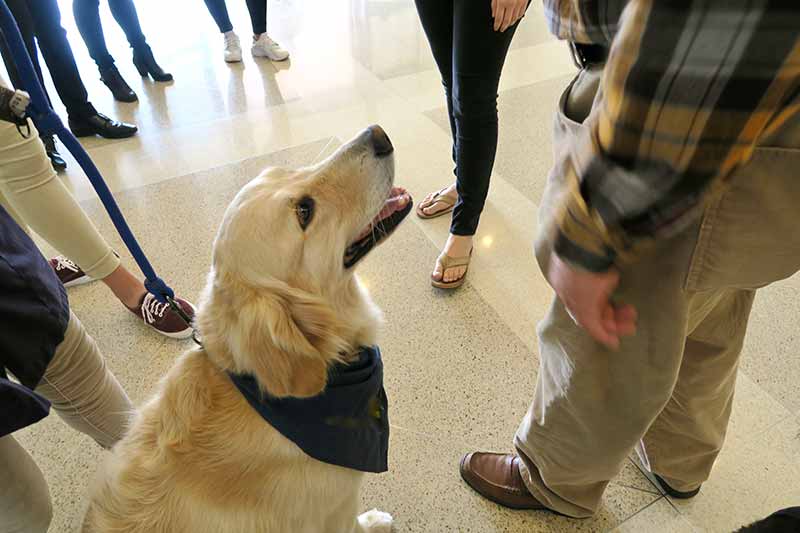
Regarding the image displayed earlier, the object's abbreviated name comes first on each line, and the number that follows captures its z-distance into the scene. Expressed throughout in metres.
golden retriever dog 0.87
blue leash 0.96
